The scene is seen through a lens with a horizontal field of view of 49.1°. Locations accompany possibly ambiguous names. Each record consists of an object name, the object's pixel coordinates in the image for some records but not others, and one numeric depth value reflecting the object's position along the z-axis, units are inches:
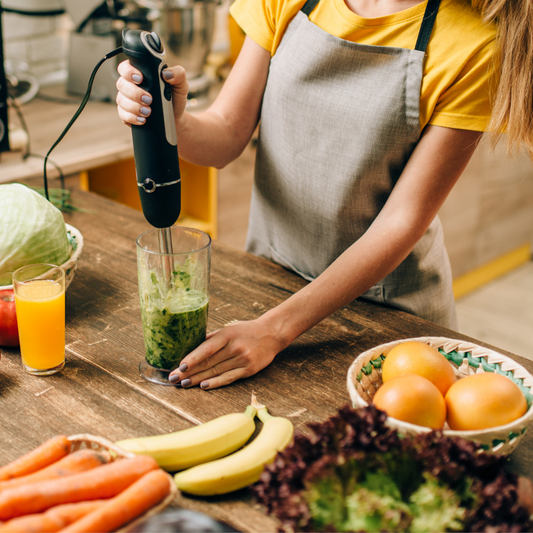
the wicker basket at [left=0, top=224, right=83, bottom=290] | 39.3
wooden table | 30.2
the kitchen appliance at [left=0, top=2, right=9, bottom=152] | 67.0
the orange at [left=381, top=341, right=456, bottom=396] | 29.1
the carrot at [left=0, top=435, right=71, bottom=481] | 25.5
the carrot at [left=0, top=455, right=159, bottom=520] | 23.0
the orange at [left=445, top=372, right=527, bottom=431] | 26.6
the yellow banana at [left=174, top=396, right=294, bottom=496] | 26.0
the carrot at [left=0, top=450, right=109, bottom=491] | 24.7
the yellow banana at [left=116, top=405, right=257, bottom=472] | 27.2
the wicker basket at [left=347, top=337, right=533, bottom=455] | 25.8
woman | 37.6
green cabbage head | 38.7
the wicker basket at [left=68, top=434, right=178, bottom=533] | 23.2
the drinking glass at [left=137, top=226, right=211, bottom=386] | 33.0
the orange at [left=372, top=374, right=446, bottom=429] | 26.3
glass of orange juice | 33.8
